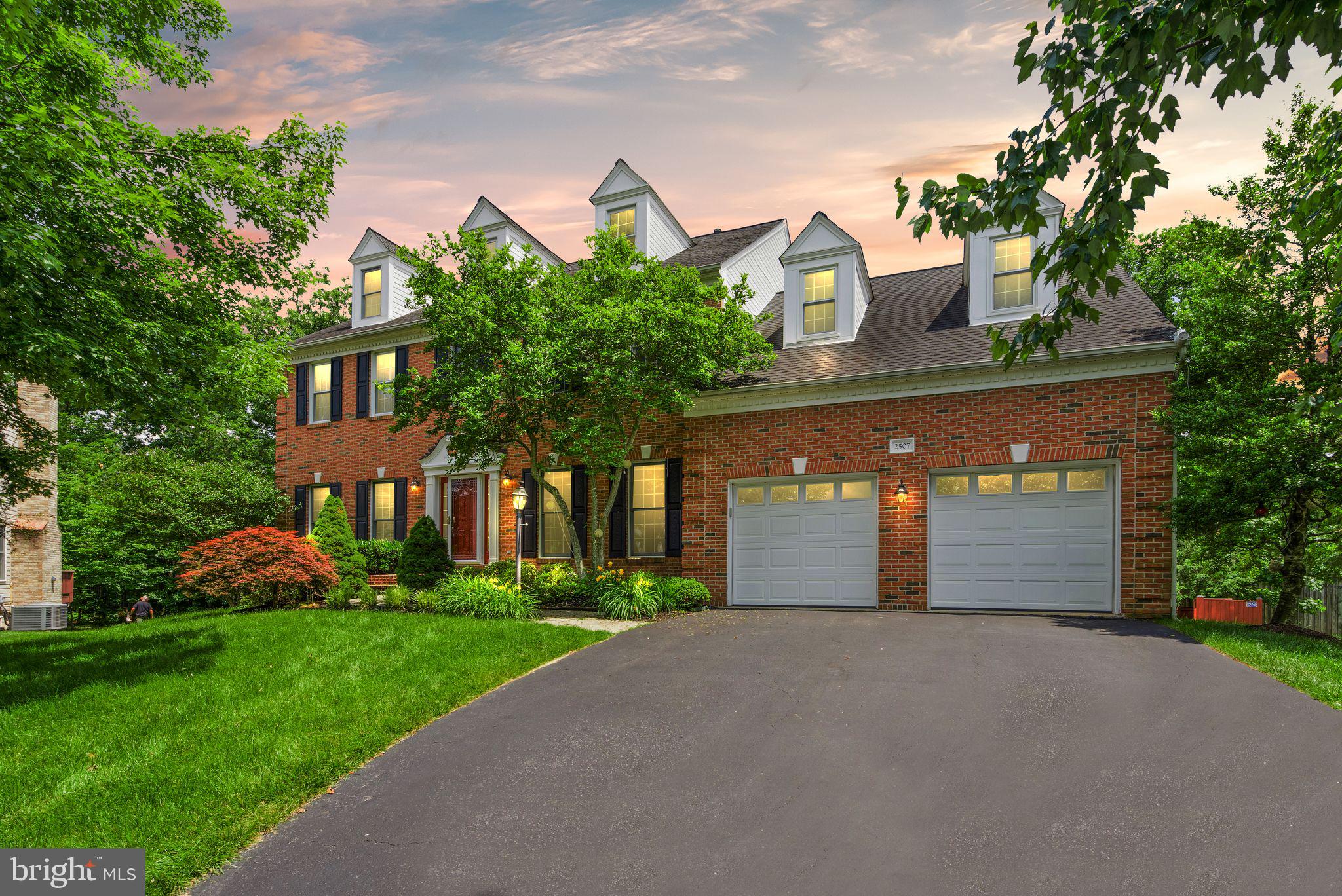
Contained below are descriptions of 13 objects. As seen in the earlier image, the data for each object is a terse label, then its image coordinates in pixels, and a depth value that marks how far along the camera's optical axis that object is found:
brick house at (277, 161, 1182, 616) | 11.77
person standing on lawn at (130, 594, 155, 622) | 19.14
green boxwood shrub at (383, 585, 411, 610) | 14.33
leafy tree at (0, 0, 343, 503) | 7.03
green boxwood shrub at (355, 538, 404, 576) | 18.86
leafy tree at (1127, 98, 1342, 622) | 10.11
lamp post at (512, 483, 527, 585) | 13.79
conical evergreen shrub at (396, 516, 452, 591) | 15.84
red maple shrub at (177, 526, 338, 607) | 14.54
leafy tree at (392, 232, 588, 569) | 13.03
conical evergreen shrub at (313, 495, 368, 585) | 16.89
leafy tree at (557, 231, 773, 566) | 13.11
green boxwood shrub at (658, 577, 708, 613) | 13.19
